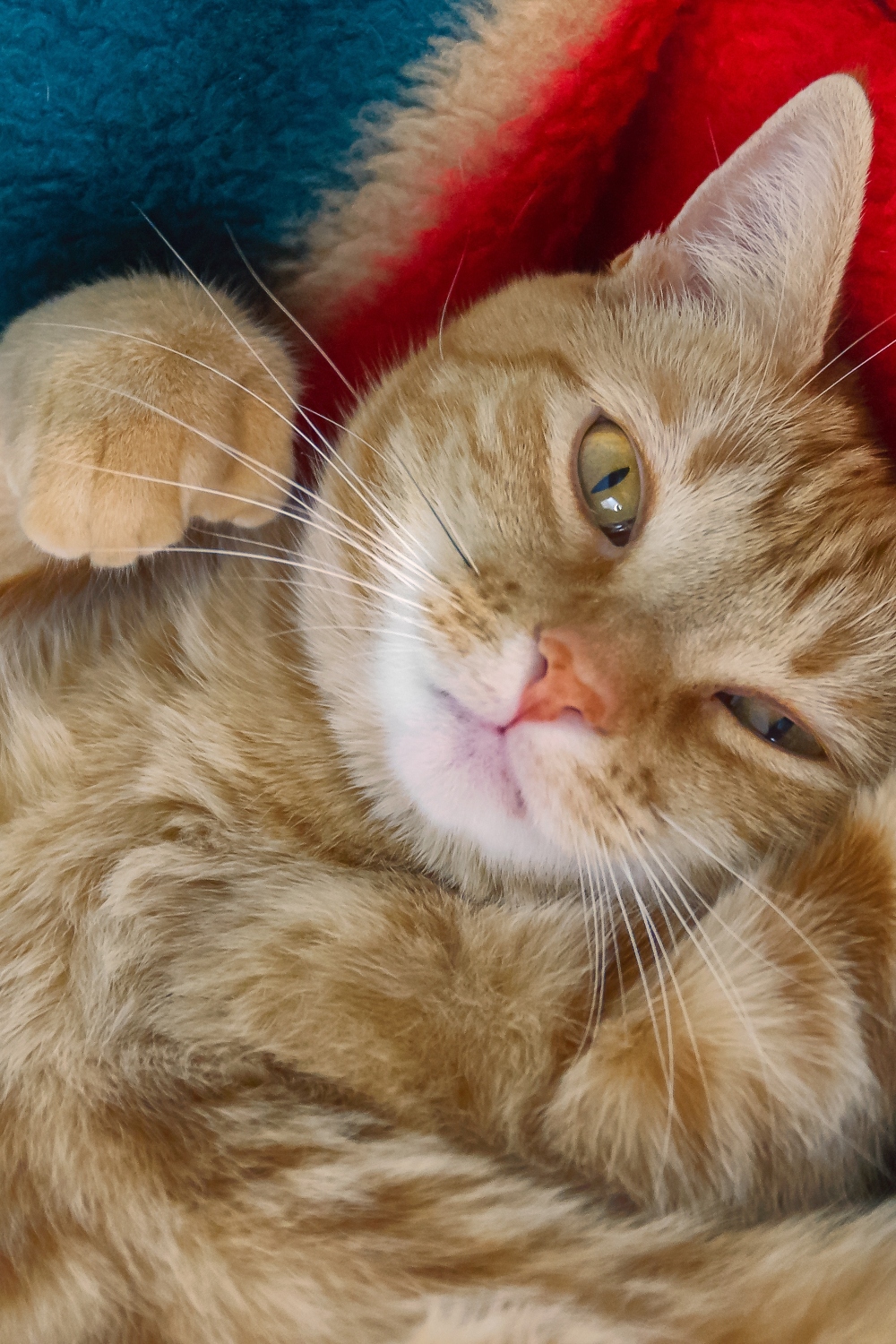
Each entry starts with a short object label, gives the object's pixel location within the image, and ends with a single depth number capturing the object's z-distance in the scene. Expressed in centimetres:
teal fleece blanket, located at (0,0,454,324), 34
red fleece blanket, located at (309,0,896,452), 36
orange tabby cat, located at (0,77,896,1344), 32
